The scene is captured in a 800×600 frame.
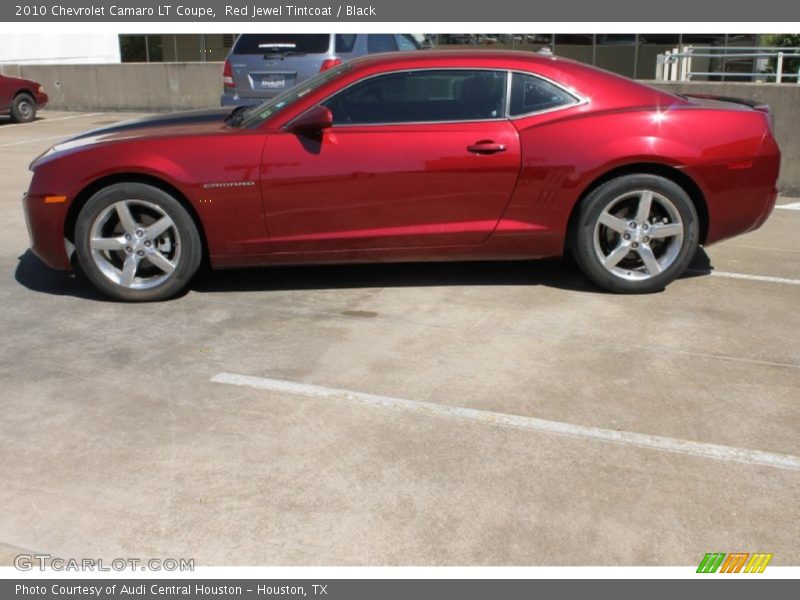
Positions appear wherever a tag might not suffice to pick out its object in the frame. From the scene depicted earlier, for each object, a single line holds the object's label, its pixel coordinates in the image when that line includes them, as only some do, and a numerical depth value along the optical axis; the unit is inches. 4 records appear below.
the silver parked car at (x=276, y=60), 448.1
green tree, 850.8
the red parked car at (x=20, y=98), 669.9
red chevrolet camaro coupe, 230.4
